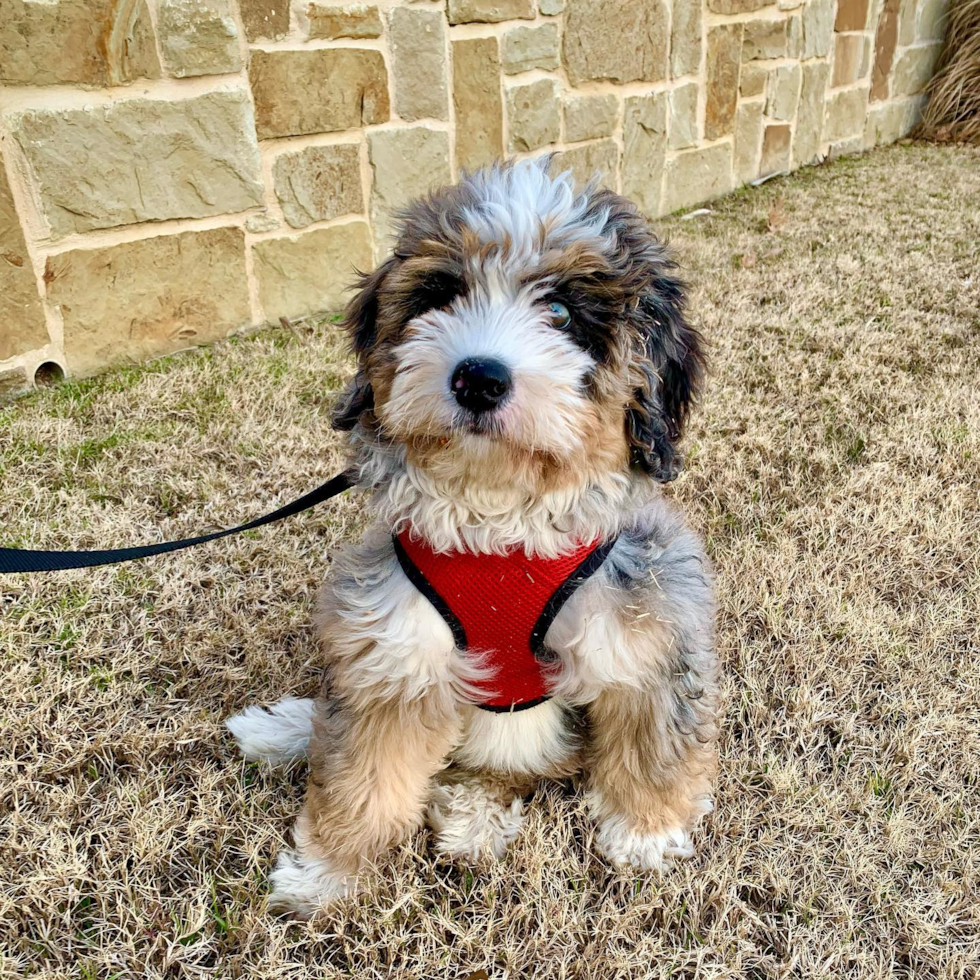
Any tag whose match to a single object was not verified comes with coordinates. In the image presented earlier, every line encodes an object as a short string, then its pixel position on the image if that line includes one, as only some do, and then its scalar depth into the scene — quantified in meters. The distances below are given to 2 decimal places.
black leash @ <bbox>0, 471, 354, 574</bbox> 0.69
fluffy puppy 0.66
